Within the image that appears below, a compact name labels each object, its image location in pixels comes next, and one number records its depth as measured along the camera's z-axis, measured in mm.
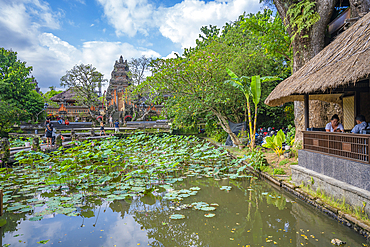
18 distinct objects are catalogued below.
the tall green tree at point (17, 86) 20841
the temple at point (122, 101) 27906
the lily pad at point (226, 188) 4783
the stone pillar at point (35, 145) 8250
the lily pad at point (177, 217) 3480
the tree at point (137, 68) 28781
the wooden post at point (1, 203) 2713
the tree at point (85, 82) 23406
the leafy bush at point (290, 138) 7682
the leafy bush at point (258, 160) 6258
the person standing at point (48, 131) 10491
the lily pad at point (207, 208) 3751
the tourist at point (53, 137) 11364
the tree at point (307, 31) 6633
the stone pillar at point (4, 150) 7044
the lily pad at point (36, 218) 3387
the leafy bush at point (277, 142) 6957
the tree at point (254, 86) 7594
